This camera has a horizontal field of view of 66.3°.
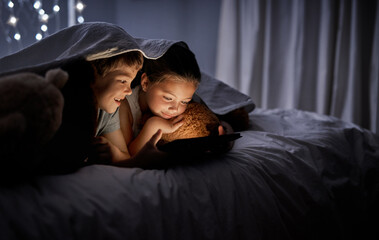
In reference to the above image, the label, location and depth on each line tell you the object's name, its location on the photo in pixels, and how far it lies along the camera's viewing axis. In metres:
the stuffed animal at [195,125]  0.89
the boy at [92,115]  0.66
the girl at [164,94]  0.92
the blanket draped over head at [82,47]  0.74
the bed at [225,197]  0.54
